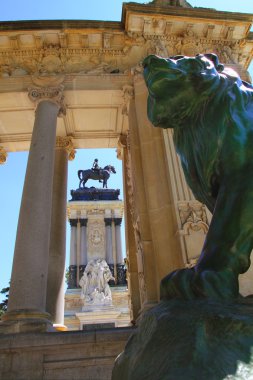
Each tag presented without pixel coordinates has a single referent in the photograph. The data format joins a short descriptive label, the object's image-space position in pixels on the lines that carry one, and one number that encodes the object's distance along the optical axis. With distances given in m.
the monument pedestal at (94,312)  22.70
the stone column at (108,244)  31.23
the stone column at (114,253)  30.44
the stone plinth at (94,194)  38.75
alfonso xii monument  5.74
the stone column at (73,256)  29.10
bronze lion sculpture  2.00
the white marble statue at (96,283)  24.41
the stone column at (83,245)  30.56
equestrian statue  42.03
